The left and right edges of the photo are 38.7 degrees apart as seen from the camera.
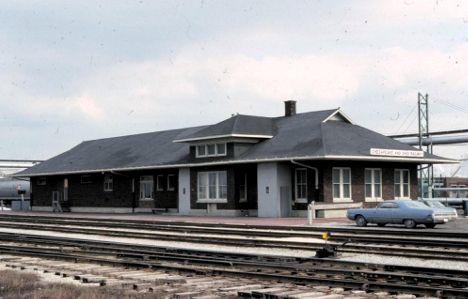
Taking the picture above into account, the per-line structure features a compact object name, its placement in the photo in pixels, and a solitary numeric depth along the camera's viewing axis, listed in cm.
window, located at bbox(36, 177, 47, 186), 5726
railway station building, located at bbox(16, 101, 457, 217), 3638
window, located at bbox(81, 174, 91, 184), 5222
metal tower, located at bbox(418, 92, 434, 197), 5631
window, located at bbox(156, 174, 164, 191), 4603
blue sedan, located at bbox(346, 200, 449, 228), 2703
